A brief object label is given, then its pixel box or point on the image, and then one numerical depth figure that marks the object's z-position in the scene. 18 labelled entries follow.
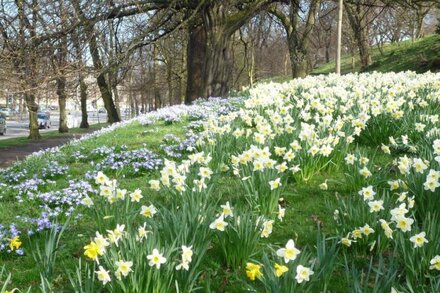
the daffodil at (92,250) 2.21
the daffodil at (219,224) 2.70
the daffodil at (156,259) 2.23
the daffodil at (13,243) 2.53
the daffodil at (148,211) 2.84
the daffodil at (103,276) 2.21
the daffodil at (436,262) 2.22
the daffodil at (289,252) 2.21
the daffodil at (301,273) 2.12
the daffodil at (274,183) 3.38
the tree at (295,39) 15.67
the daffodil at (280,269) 2.05
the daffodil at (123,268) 2.21
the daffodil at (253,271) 2.12
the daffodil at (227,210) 2.88
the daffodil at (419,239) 2.32
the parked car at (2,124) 34.44
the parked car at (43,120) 45.03
